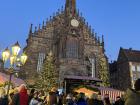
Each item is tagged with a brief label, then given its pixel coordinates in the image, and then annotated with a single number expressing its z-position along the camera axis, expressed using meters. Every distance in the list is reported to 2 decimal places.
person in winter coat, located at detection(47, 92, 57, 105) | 10.45
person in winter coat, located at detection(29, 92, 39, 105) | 9.70
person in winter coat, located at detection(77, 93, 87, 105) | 9.12
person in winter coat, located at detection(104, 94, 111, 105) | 9.76
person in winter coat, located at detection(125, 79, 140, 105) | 4.69
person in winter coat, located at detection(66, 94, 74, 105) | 12.86
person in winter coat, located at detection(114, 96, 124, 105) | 10.62
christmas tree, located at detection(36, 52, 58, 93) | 39.88
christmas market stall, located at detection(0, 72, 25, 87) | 18.92
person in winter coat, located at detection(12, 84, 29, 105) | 8.36
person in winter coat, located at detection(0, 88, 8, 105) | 9.14
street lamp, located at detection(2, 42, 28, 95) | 15.34
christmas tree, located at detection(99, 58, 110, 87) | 46.78
